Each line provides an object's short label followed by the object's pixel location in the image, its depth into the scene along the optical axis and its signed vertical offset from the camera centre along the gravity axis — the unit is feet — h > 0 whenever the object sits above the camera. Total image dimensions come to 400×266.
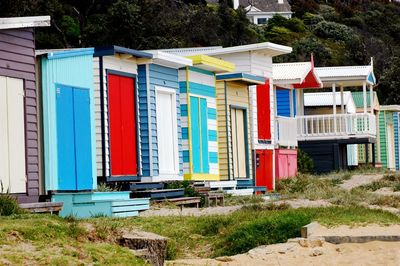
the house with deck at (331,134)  136.26 +2.79
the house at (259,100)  105.81 +6.10
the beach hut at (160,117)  78.84 +3.44
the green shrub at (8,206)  54.15 -2.18
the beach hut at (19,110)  60.59 +3.28
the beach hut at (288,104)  117.08 +6.75
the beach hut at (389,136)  173.47 +2.98
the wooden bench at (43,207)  57.99 -2.47
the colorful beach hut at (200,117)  86.84 +3.68
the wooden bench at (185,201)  76.02 -3.14
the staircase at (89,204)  64.08 -2.63
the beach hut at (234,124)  96.78 +3.28
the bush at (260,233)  53.67 -4.06
